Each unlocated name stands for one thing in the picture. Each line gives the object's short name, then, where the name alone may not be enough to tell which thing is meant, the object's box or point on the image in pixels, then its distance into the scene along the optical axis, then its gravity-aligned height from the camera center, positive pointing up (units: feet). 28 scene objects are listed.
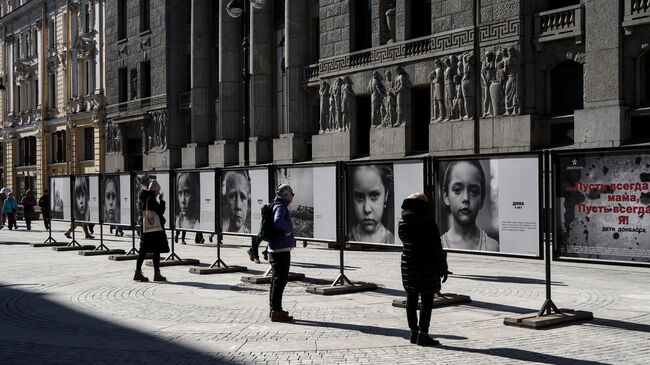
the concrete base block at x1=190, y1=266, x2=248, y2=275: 56.44 -6.01
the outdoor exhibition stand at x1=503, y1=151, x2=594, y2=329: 34.55 -5.90
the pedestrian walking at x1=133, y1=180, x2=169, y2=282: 51.44 -3.00
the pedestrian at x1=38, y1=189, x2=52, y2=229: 121.39 -2.76
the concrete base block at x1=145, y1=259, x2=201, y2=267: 62.44 -6.02
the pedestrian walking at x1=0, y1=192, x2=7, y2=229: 113.52 -2.31
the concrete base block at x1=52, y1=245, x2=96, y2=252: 78.19 -6.03
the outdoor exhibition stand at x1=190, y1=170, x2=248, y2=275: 56.59 -3.49
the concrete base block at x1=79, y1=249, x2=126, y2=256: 72.74 -6.05
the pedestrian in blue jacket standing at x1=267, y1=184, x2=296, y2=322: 36.42 -2.96
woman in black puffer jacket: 31.09 -3.08
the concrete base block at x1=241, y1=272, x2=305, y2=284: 50.52 -5.98
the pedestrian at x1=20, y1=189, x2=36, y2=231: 128.57 -3.37
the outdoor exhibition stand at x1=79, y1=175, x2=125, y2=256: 72.84 -3.39
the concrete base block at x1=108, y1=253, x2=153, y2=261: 67.00 -6.00
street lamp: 81.20 +17.15
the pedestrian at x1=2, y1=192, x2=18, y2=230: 128.16 -3.75
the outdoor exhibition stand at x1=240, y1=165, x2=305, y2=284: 51.42 -0.63
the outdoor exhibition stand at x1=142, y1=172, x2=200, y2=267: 62.39 -5.91
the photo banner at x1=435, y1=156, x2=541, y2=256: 35.96 -1.08
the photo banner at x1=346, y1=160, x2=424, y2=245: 41.91 -0.71
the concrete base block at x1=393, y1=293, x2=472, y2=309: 40.45 -5.97
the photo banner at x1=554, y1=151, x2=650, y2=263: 32.68 -1.08
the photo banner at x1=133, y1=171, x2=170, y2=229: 63.00 -0.06
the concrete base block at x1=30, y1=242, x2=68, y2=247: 84.73 -6.21
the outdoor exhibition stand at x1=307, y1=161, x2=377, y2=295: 45.79 -2.24
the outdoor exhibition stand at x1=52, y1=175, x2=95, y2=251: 78.43 -5.90
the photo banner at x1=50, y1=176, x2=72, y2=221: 80.53 -1.26
